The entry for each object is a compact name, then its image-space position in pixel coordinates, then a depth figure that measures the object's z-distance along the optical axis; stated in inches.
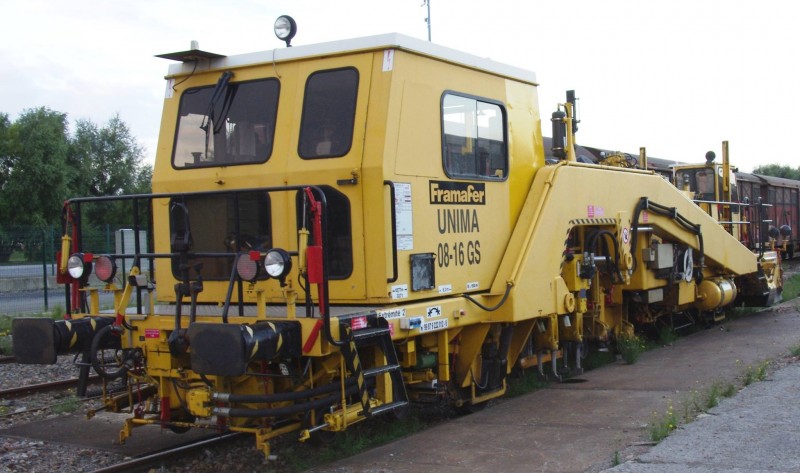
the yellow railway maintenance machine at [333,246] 229.0
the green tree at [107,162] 1679.4
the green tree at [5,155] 1487.5
